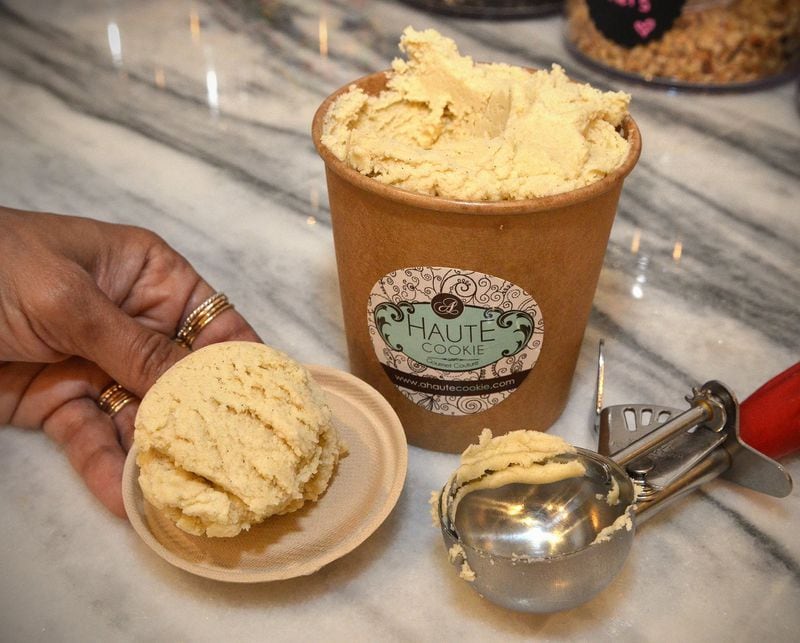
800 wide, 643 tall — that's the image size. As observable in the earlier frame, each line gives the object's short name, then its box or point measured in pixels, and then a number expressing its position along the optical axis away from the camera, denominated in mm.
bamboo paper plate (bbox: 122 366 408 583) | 518
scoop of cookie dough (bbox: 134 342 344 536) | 503
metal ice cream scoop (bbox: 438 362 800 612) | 488
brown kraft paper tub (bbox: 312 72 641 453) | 522
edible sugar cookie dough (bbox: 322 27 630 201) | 528
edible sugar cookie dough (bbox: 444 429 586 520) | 533
